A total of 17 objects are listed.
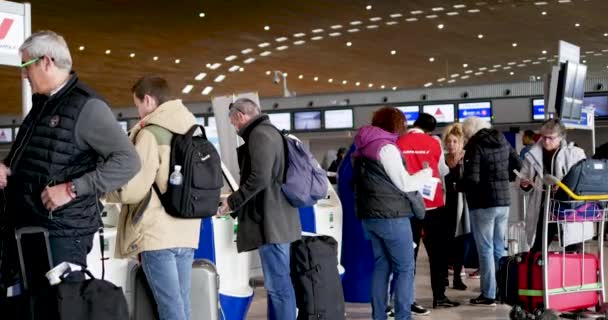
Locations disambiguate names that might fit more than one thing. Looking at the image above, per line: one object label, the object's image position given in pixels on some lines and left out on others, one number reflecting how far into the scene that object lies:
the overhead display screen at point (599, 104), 13.79
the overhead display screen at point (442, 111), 15.53
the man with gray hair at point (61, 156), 2.83
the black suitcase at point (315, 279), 4.95
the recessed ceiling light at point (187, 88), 30.53
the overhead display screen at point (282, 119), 16.95
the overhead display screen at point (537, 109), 14.49
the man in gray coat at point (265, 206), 4.65
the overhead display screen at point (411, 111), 15.70
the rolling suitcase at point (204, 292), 4.38
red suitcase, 5.56
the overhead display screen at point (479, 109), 14.98
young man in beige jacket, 3.67
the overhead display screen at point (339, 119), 16.30
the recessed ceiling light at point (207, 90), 30.92
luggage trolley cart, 5.42
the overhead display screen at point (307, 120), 16.72
